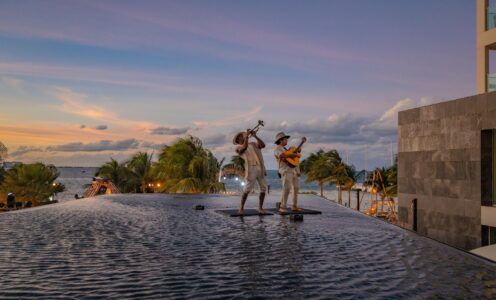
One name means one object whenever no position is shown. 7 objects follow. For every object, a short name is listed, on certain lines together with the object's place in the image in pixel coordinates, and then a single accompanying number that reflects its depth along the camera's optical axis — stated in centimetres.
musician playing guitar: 1305
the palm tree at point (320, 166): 7338
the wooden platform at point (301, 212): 1435
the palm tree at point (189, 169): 4212
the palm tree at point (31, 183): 5391
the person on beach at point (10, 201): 2950
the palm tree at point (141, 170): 5325
